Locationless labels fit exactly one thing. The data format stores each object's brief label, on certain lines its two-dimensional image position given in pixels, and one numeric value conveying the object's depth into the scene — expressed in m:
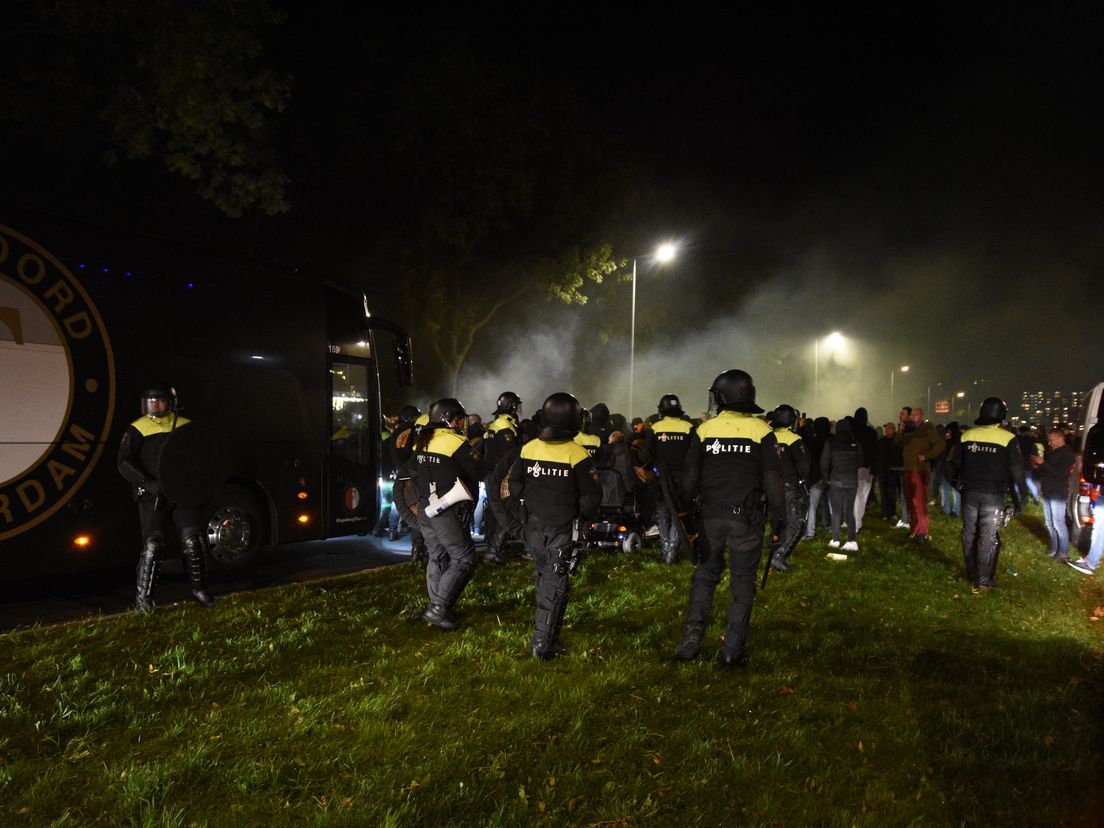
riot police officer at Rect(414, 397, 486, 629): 6.26
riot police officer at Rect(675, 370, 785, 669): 5.40
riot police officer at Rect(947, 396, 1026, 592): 8.34
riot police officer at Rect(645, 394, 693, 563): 9.26
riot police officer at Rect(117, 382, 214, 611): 6.70
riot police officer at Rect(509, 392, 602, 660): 5.58
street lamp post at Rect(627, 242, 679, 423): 23.38
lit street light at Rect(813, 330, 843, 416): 47.72
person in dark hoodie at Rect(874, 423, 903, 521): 13.59
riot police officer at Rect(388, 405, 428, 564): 6.65
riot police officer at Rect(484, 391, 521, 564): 9.60
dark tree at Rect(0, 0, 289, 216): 11.48
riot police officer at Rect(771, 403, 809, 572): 8.80
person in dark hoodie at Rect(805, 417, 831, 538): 11.59
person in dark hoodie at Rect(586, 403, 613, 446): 10.84
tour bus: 7.04
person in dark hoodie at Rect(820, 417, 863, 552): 10.71
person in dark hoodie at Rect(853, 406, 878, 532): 12.09
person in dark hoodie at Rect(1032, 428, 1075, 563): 10.90
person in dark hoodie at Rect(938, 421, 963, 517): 15.77
